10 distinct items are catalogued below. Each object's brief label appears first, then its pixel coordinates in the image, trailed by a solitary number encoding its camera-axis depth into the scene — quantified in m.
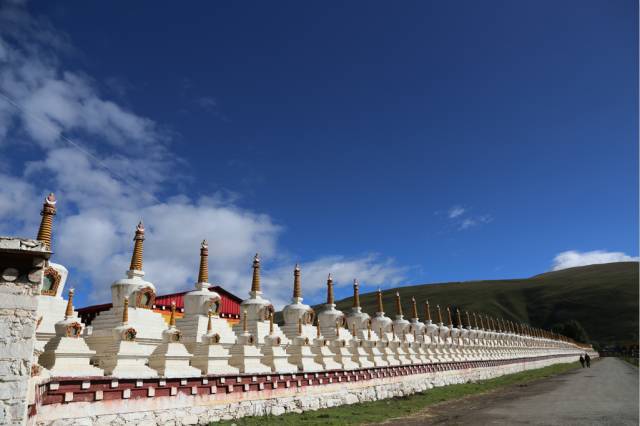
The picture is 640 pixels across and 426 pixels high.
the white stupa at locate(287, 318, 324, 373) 23.98
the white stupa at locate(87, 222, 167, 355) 18.69
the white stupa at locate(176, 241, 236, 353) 21.69
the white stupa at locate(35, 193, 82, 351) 15.20
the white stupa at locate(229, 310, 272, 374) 20.21
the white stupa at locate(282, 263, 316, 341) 28.31
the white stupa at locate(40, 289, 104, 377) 14.21
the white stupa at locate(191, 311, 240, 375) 18.53
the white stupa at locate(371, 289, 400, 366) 32.81
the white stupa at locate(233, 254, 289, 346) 25.53
